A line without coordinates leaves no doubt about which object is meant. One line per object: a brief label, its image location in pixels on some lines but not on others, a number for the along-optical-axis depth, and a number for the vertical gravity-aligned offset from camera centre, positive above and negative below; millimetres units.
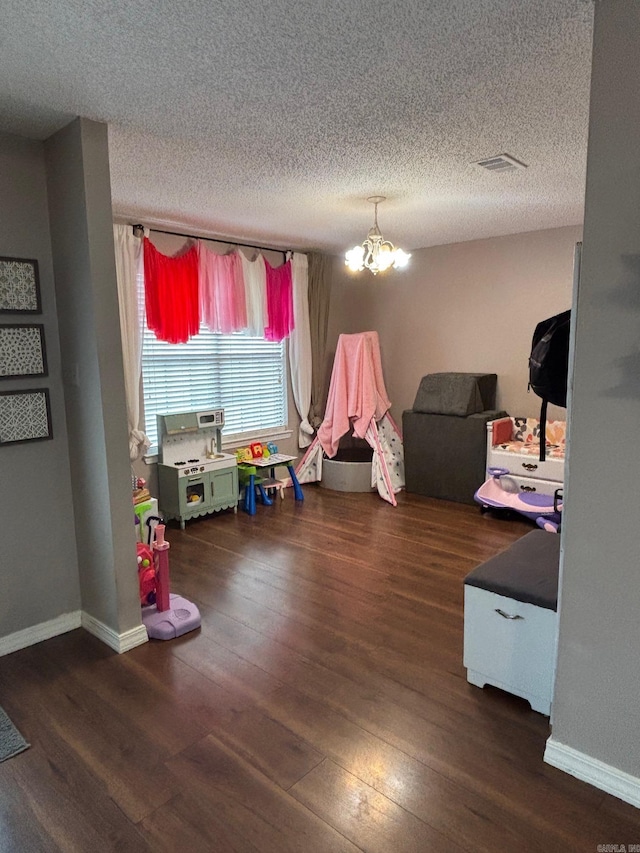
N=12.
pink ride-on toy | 4148 -1180
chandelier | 3715 +725
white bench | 2037 -1068
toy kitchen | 4266 -875
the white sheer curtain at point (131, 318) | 3953 +340
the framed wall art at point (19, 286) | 2414 +365
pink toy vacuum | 2734 -1251
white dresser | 4309 -827
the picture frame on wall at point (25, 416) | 2459 -241
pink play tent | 5184 -520
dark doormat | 1935 -1400
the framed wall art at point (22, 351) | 2438 +66
